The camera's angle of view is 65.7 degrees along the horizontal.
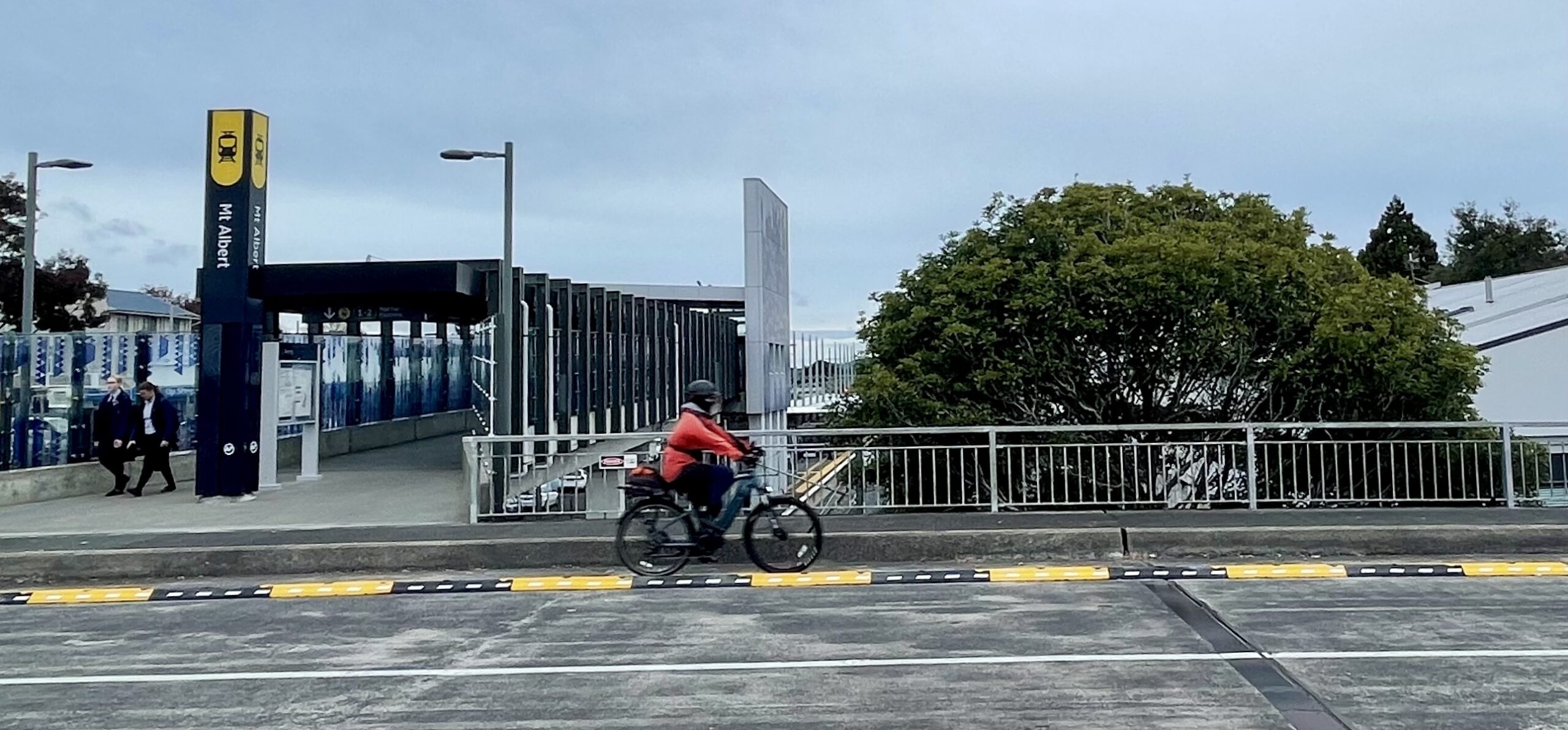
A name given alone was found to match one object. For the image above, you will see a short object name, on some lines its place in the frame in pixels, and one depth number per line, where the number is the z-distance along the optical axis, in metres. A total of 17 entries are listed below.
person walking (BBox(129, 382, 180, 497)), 14.88
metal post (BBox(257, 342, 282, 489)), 15.54
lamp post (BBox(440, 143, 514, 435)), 16.08
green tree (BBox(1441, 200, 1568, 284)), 79.69
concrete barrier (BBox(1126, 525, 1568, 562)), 10.58
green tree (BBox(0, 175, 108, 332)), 35.38
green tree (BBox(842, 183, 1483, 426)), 14.12
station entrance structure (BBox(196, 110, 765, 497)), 14.41
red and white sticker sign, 12.09
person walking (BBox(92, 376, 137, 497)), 14.84
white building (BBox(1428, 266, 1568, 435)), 24.16
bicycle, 10.11
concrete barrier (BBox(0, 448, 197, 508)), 14.77
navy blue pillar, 14.38
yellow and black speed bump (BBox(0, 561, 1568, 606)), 9.53
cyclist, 9.95
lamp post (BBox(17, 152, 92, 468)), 18.72
